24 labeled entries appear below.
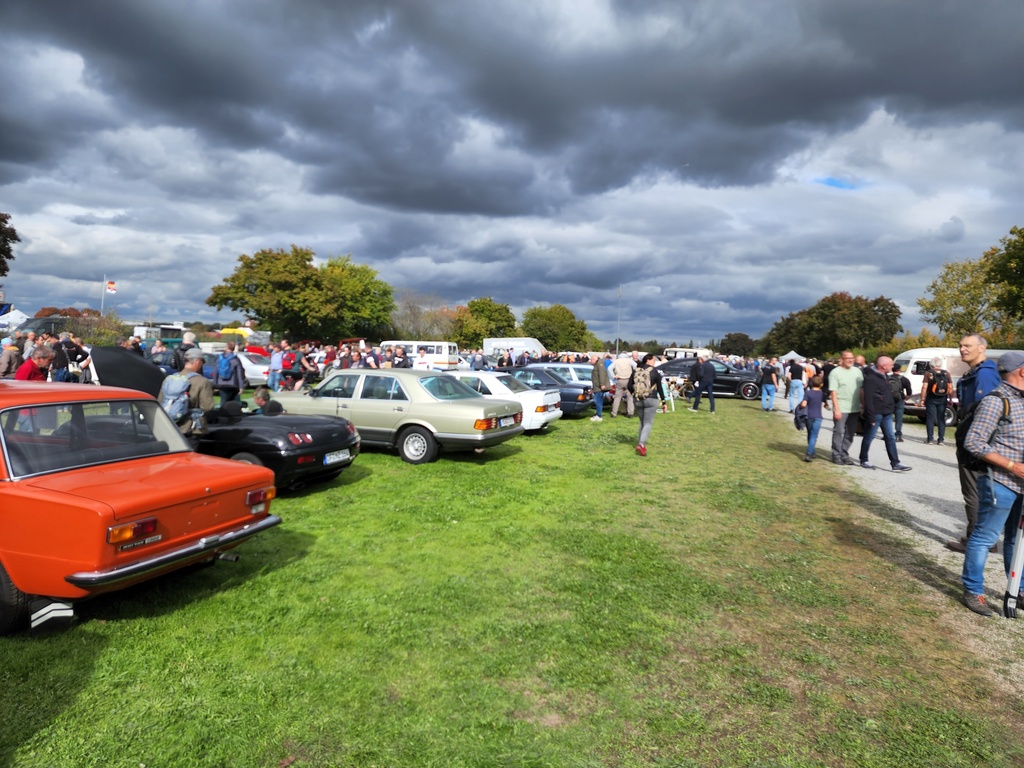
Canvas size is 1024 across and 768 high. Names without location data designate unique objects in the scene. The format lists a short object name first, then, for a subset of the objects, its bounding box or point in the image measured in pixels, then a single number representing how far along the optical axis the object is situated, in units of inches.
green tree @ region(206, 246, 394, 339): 2075.5
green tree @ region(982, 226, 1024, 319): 1129.4
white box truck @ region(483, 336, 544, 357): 1590.8
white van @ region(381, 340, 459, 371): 1154.0
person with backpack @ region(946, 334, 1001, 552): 204.5
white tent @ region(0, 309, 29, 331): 1167.6
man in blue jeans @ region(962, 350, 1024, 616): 168.7
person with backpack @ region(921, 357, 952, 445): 498.6
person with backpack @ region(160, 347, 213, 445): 273.1
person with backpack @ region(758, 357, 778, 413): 802.8
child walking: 426.6
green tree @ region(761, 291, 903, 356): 2780.5
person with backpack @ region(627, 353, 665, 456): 417.4
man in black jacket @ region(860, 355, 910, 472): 378.0
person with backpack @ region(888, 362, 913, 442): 466.9
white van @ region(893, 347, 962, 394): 797.9
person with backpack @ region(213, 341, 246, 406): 514.9
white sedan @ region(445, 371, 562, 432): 474.0
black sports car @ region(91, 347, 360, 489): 264.8
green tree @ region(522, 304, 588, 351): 3848.4
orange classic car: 134.3
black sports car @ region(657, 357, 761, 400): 963.3
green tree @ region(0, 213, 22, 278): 1507.1
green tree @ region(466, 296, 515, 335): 3257.9
